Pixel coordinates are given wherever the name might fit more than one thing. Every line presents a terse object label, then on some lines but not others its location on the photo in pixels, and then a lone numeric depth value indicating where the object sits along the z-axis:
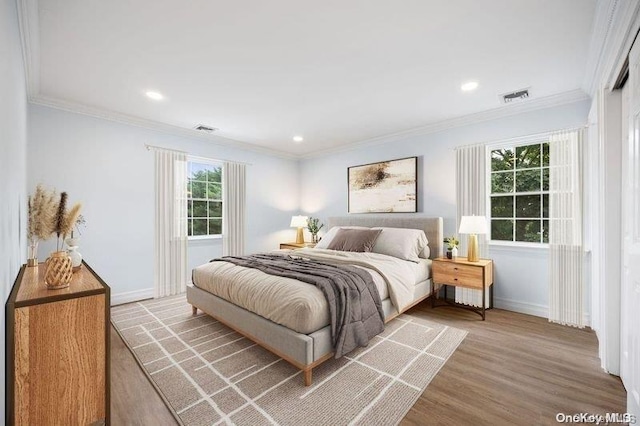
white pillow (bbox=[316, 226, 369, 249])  4.39
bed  2.06
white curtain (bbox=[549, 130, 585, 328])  3.04
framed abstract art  4.38
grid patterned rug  1.74
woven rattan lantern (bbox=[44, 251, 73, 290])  1.54
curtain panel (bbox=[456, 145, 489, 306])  3.66
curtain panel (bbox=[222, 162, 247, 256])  4.91
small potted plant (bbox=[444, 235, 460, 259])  3.63
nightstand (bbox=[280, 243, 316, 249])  5.24
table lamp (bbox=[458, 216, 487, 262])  3.31
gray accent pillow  3.92
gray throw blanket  2.21
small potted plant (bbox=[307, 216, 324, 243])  5.55
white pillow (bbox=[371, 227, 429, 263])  3.65
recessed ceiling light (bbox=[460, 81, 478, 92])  2.86
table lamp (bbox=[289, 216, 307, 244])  5.54
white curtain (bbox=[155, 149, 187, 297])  4.10
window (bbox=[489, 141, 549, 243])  3.42
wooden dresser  1.36
